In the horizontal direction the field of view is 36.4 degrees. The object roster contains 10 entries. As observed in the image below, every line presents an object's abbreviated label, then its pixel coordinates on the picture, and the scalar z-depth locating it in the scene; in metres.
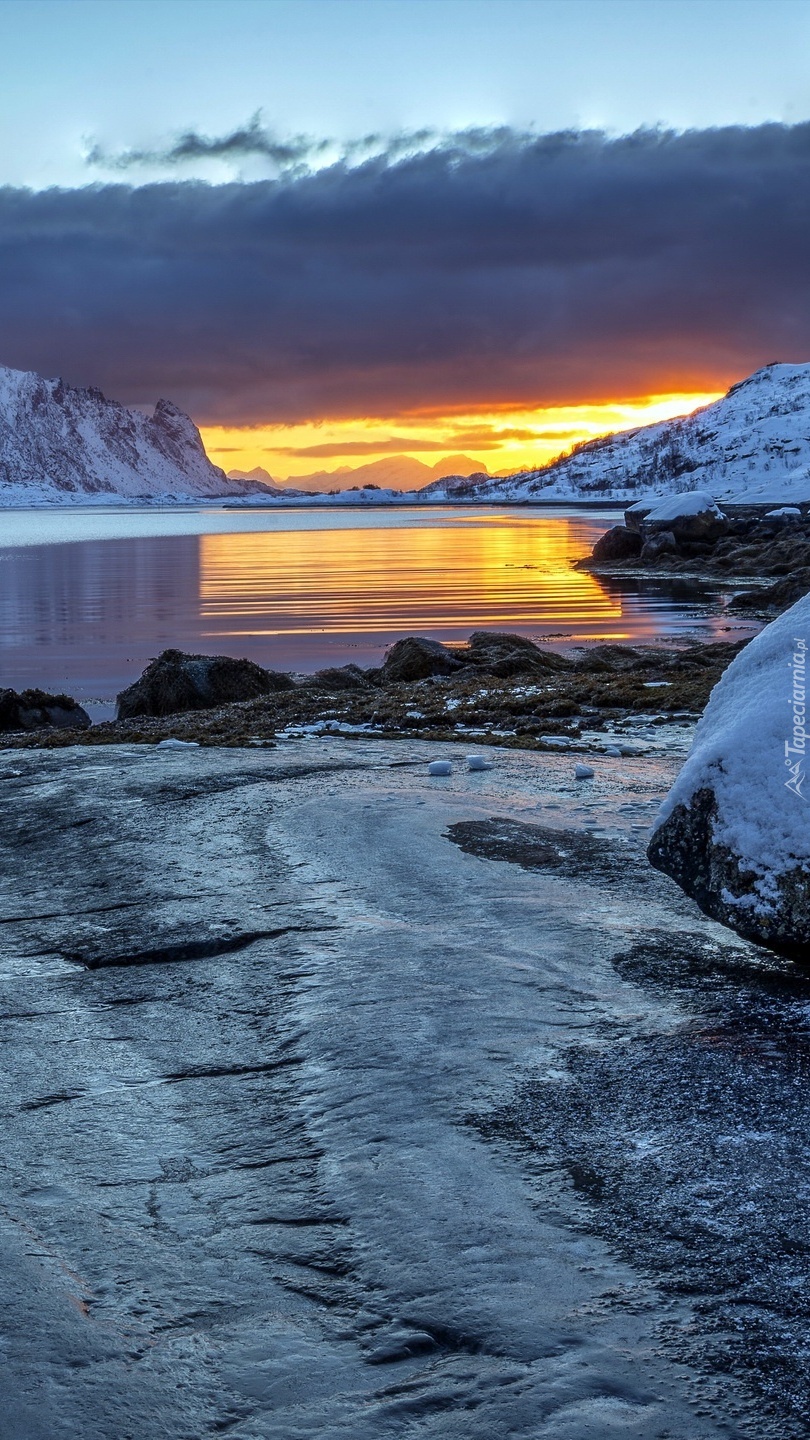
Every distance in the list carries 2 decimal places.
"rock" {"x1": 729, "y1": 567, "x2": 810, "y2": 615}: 23.14
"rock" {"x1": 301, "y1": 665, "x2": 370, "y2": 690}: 13.24
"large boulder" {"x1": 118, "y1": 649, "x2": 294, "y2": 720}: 12.26
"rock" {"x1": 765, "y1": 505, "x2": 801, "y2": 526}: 44.31
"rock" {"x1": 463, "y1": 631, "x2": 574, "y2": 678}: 13.64
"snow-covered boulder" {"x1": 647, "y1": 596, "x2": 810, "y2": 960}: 4.05
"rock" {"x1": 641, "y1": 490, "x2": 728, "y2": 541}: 38.41
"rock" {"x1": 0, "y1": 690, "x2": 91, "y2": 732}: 11.68
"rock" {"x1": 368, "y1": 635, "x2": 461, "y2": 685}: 13.61
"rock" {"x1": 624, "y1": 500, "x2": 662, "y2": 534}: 46.44
